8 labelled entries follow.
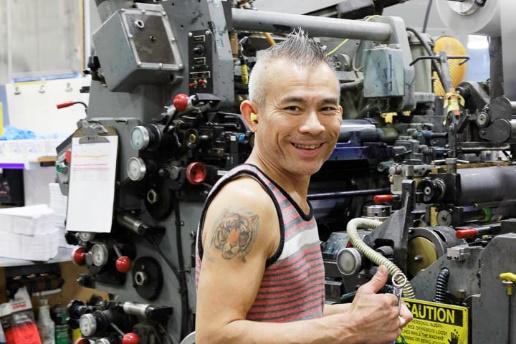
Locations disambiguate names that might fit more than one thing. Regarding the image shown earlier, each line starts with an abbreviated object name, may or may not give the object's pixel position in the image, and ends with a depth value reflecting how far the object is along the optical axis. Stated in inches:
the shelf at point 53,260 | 168.6
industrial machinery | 105.3
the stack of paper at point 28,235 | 169.0
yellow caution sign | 92.4
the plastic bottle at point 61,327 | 182.5
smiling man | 56.4
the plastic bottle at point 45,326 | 179.9
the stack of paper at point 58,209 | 175.3
